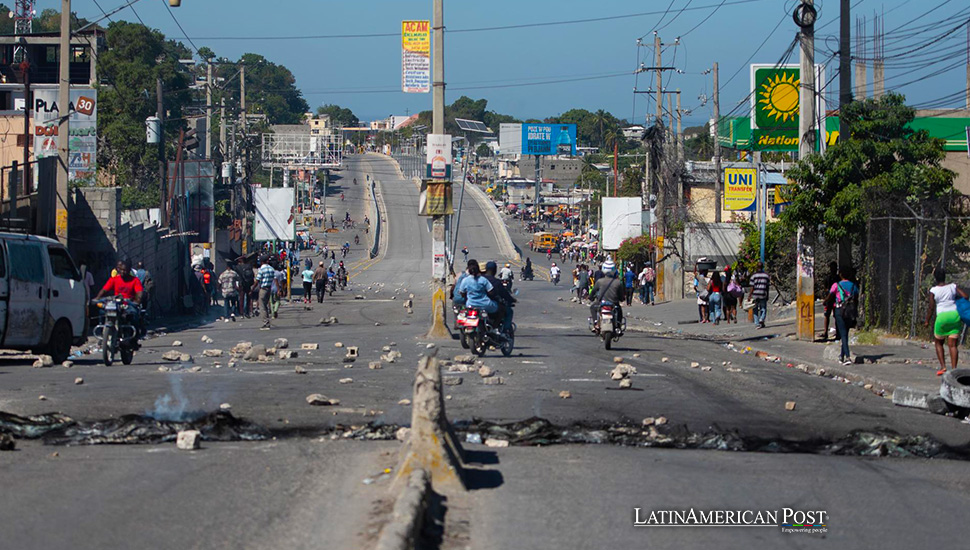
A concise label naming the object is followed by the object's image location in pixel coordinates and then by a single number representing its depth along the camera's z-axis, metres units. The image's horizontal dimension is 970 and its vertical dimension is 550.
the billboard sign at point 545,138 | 144.38
